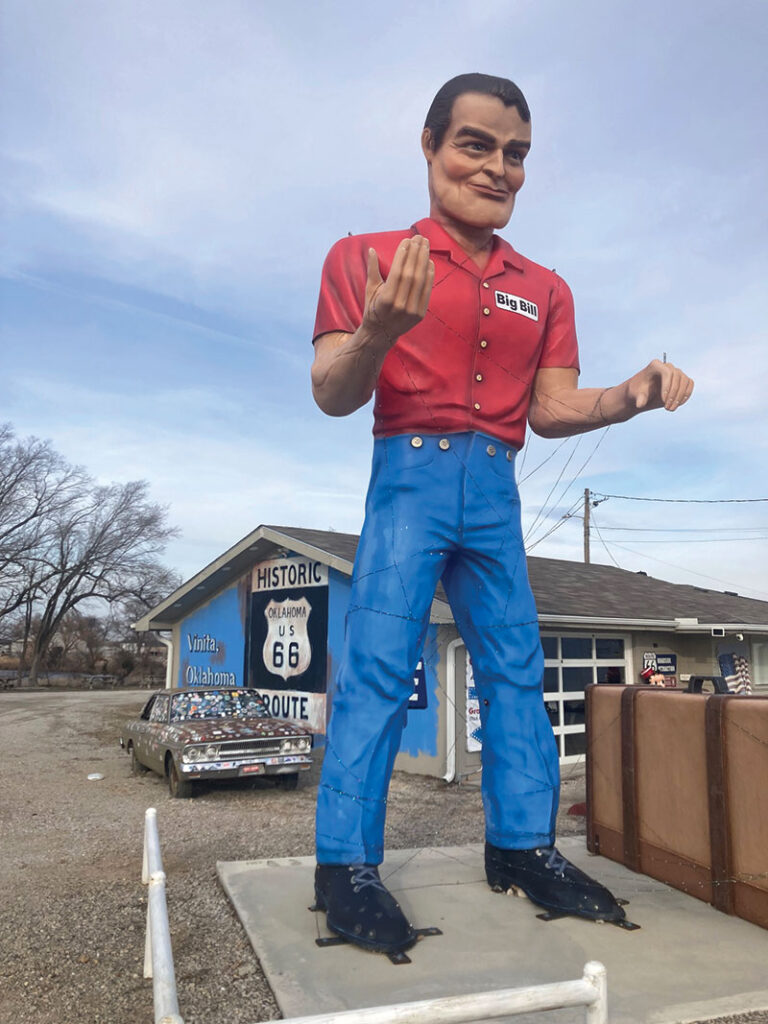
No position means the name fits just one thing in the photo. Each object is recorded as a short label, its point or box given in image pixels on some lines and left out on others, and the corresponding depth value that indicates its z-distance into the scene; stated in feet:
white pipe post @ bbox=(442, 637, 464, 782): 33.88
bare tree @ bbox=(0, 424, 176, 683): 123.85
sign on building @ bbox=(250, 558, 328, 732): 42.16
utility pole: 95.81
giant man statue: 12.44
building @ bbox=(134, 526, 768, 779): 35.22
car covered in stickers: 29.99
